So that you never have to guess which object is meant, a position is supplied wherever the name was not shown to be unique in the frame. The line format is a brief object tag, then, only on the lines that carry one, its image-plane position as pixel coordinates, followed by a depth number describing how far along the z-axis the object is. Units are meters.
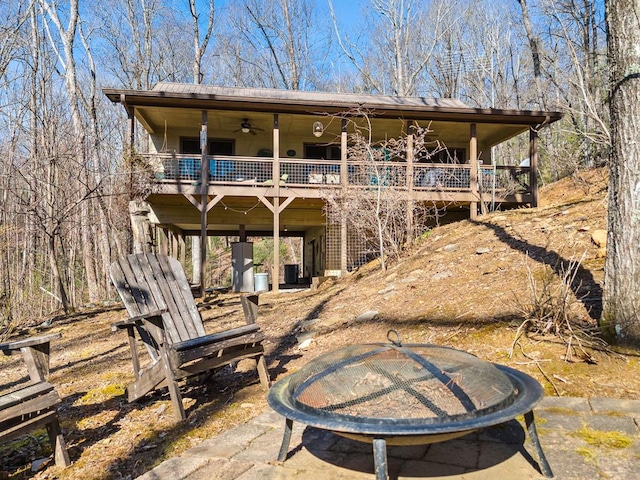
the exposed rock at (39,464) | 2.54
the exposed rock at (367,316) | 5.48
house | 11.37
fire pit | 1.79
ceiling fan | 12.55
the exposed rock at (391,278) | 7.34
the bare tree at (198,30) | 19.55
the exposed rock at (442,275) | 6.43
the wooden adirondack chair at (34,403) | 2.25
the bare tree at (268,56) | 22.75
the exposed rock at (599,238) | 5.80
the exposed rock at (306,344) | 4.98
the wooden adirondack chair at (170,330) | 3.18
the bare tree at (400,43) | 21.23
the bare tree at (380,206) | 9.16
